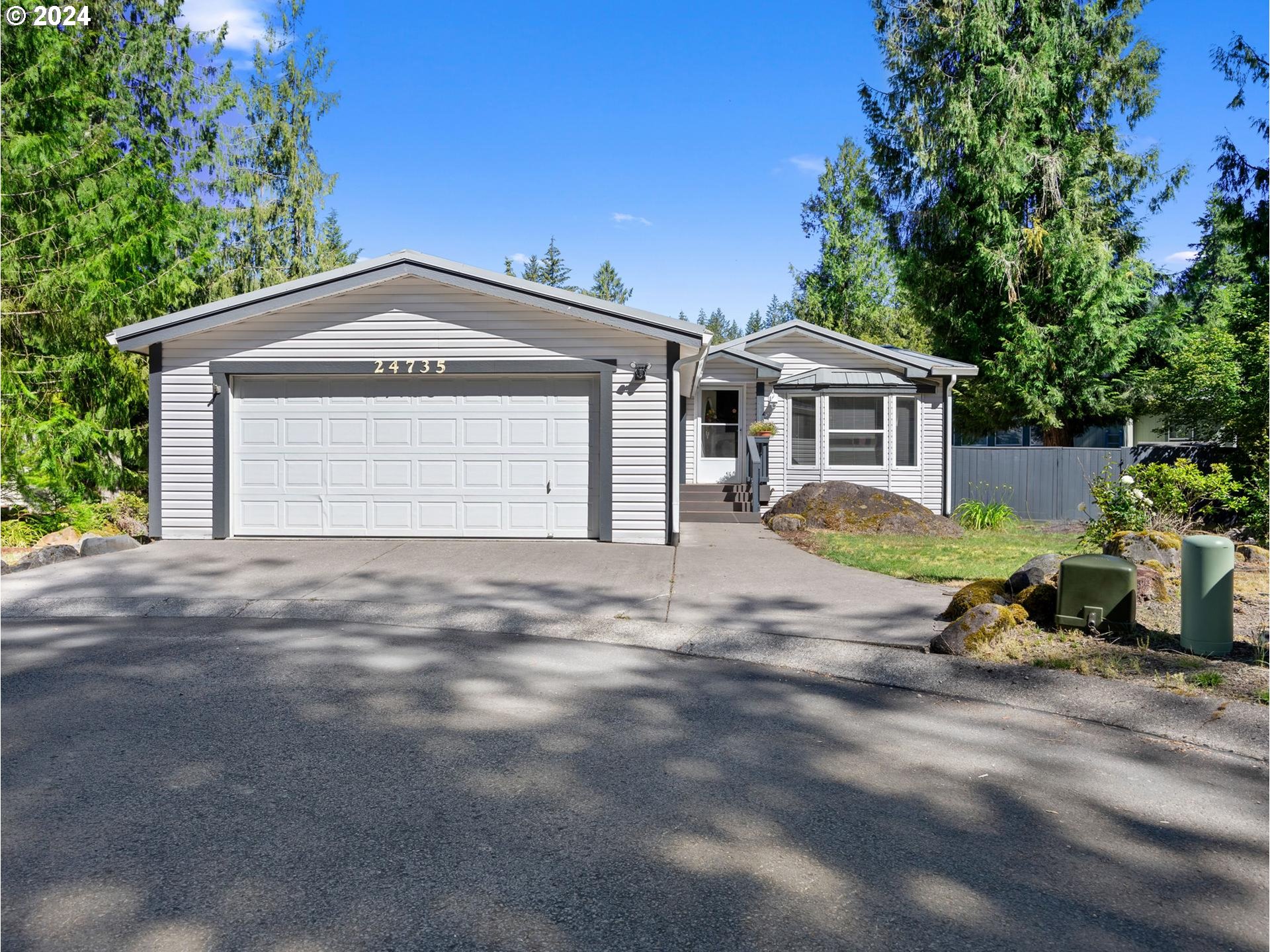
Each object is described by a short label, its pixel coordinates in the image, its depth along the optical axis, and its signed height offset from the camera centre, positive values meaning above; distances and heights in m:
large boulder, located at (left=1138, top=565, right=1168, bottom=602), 7.39 -1.06
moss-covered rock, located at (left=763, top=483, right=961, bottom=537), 15.89 -0.92
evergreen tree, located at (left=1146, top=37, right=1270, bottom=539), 14.55 +2.21
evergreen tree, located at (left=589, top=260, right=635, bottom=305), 65.69 +13.32
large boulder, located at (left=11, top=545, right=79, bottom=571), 10.01 -1.09
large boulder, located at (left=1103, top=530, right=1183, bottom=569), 8.56 -0.85
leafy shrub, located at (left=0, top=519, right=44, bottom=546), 13.17 -1.06
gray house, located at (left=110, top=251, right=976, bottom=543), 11.87 +0.71
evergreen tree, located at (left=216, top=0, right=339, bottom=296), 26.81 +9.54
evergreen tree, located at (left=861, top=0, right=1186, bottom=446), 22.31 +7.20
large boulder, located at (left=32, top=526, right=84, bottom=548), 12.96 -1.12
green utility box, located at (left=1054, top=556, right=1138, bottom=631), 6.27 -0.94
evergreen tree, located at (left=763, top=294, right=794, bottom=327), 112.31 +19.60
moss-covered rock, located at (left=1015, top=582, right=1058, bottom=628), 6.75 -1.08
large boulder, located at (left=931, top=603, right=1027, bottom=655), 6.12 -1.18
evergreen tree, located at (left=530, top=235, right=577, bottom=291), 68.94 +15.30
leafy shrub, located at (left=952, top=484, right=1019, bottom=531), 16.94 -1.04
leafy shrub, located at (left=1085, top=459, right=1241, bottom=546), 9.72 -0.42
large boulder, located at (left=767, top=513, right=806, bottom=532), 15.25 -1.07
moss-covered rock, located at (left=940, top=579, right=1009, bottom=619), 7.07 -1.09
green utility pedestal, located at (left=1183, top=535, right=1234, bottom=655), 5.67 -0.91
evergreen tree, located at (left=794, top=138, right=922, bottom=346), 38.69 +8.95
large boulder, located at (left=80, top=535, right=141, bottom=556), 10.88 -1.03
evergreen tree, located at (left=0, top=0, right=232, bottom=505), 13.79 +3.28
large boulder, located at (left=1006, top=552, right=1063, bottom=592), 7.29 -0.94
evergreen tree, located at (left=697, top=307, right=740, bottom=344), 132.25 +22.37
